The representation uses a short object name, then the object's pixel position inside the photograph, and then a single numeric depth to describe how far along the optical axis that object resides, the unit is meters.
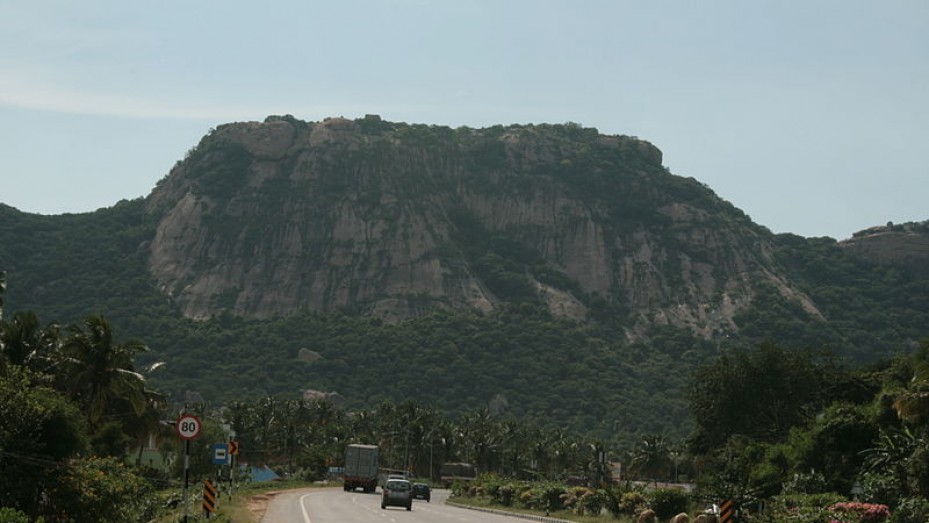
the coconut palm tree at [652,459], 150.88
